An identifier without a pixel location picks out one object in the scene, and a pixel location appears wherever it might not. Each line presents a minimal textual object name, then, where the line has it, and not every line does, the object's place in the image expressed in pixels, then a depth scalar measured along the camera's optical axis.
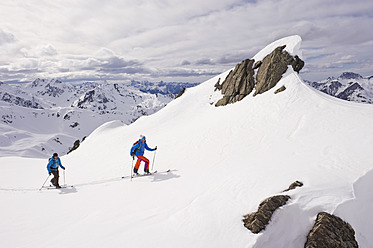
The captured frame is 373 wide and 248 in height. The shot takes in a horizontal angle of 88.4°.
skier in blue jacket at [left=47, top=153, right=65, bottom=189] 14.34
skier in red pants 14.30
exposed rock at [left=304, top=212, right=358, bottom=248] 5.86
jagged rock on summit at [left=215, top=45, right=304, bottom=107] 29.92
